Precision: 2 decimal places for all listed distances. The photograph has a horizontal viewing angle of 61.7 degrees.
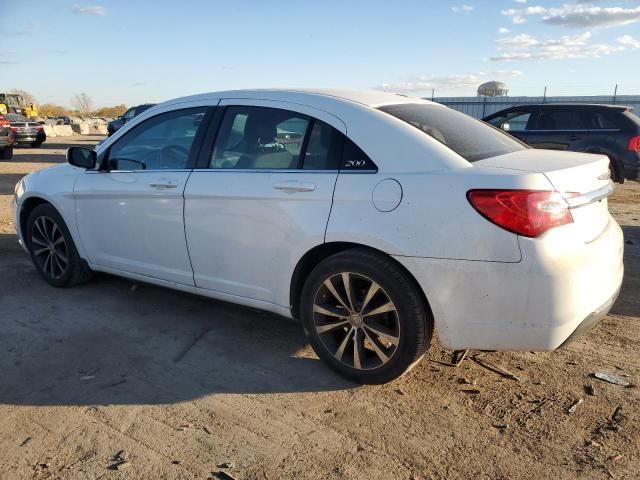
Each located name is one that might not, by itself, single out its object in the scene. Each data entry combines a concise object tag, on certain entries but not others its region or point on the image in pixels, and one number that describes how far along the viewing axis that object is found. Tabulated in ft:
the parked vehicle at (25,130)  68.69
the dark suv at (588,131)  31.76
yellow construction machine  132.77
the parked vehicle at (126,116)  64.28
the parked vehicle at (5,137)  52.08
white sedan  8.73
